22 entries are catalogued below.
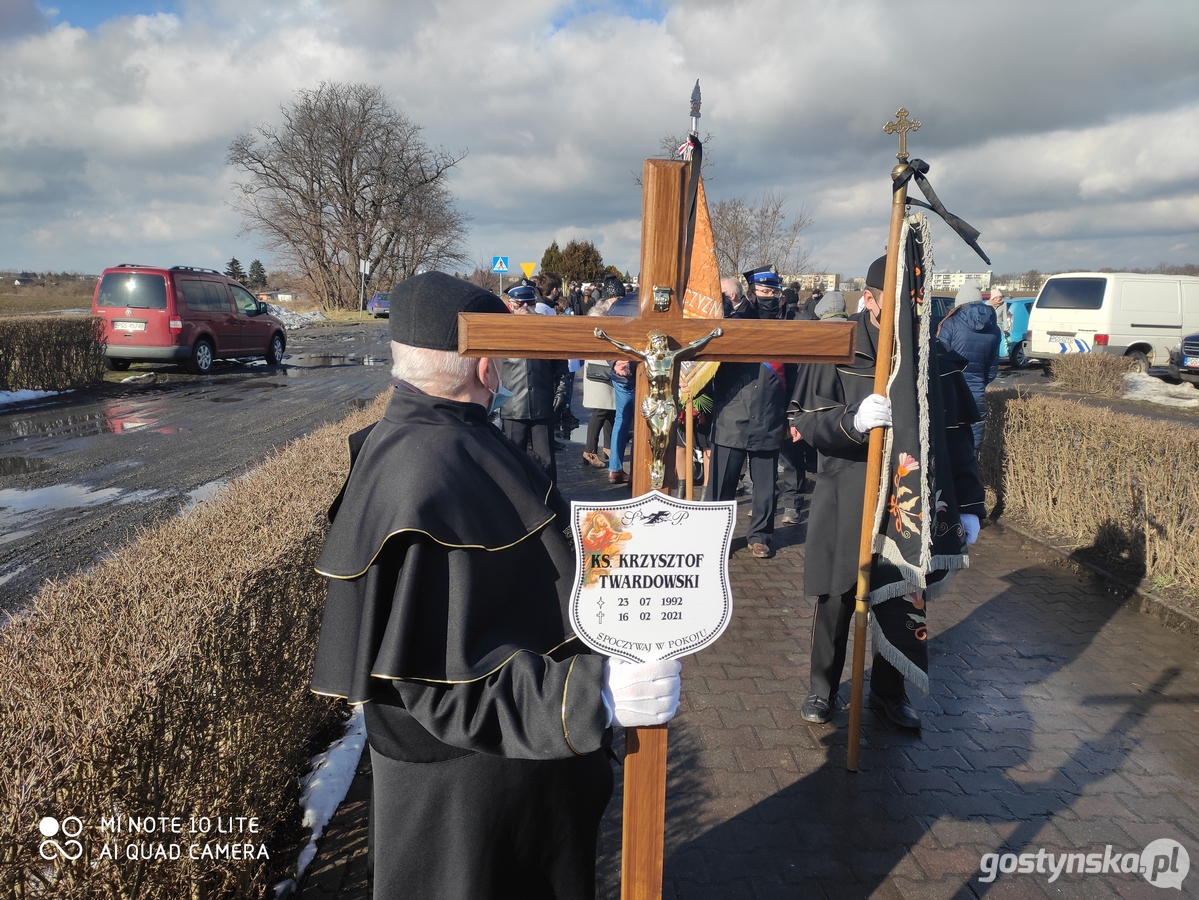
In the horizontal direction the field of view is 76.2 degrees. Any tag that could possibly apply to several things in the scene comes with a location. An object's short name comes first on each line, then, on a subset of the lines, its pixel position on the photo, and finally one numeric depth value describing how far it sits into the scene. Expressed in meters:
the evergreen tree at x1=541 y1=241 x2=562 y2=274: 56.75
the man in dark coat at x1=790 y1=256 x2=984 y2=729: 3.63
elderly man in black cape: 1.44
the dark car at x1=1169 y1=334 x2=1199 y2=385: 16.48
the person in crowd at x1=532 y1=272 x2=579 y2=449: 8.59
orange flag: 3.46
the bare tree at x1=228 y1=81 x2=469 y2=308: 45.06
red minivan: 16.39
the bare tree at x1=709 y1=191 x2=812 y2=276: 22.73
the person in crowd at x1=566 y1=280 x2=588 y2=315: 16.48
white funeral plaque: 1.47
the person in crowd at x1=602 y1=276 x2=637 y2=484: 8.22
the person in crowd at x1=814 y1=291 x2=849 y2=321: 7.53
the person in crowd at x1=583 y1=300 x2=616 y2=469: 8.52
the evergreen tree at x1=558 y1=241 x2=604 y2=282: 55.78
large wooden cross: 1.63
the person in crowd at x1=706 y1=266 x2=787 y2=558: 6.42
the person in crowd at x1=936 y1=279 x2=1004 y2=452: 6.99
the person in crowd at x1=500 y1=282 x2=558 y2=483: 6.75
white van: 17.48
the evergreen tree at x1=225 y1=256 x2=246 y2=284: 71.83
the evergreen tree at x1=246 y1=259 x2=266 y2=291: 74.22
